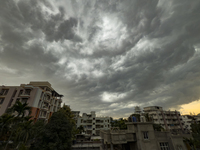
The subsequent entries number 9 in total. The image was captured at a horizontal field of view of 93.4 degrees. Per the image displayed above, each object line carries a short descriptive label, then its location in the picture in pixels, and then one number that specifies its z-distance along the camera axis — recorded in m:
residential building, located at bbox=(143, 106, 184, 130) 64.12
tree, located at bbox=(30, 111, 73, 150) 22.24
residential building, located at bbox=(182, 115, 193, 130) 69.60
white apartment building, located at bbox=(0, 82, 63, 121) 39.12
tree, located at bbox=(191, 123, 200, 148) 23.89
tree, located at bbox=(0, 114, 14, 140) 20.06
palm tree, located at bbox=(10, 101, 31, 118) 23.48
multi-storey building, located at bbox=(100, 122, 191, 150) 17.73
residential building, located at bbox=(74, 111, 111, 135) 69.06
